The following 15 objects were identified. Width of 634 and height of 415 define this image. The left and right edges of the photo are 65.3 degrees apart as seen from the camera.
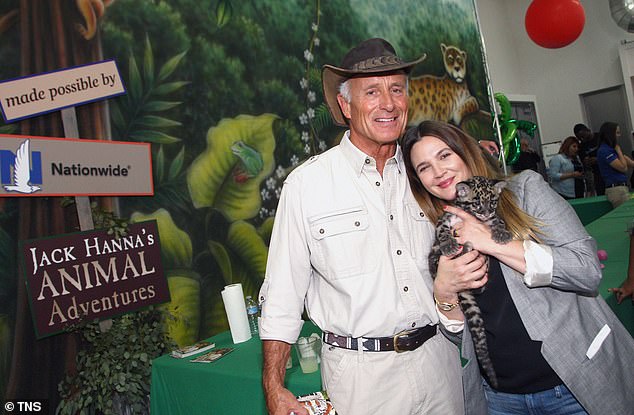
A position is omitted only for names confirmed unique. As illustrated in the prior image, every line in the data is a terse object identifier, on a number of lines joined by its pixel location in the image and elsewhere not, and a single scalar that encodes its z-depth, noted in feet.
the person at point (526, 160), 30.48
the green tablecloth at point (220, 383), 7.40
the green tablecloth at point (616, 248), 8.30
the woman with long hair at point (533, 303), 4.51
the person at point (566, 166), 26.76
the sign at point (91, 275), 9.34
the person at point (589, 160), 26.78
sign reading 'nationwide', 9.27
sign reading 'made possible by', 9.34
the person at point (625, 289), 8.05
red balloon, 21.70
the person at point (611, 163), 20.74
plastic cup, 7.13
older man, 5.23
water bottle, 10.21
